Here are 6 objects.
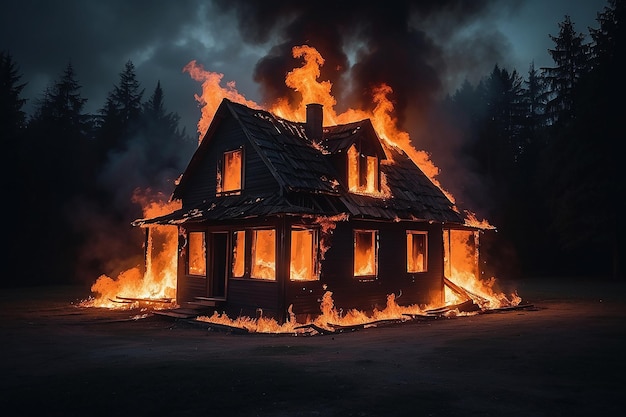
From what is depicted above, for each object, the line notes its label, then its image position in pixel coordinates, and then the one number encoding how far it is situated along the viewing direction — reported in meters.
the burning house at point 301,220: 16.39
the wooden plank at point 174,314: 17.33
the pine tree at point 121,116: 47.78
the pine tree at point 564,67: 45.75
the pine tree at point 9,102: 33.81
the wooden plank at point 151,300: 20.67
